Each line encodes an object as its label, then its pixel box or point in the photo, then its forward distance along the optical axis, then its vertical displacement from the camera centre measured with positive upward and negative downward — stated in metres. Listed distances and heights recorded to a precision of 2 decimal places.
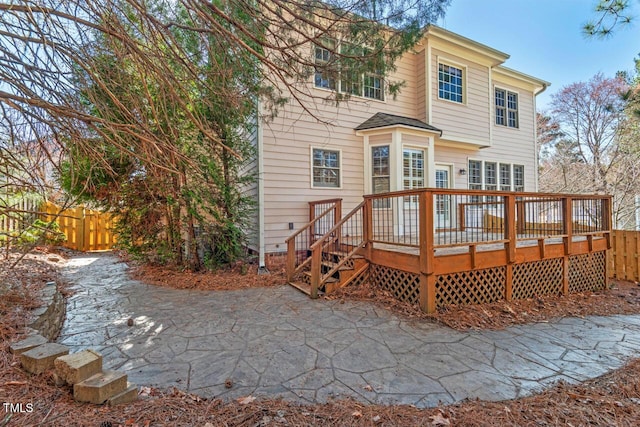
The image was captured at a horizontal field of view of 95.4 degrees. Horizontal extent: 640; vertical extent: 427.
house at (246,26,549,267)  7.09 +2.24
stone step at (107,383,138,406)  2.02 -1.26
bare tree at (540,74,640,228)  12.63 +3.46
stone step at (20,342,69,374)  2.26 -1.08
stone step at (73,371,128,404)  1.99 -1.17
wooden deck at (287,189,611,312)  4.39 -0.76
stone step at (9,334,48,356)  2.44 -1.07
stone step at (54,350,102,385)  2.09 -1.07
